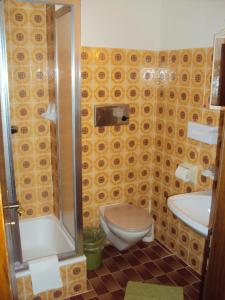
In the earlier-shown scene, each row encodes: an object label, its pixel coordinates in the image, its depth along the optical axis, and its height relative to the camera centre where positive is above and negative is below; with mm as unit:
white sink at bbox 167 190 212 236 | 2105 -848
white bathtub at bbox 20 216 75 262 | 2879 -1462
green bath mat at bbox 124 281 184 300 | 2447 -1656
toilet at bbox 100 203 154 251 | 2600 -1189
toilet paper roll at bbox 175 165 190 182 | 2675 -763
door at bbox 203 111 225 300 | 1094 -590
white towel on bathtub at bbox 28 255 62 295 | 2287 -1406
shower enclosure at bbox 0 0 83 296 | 2316 -369
